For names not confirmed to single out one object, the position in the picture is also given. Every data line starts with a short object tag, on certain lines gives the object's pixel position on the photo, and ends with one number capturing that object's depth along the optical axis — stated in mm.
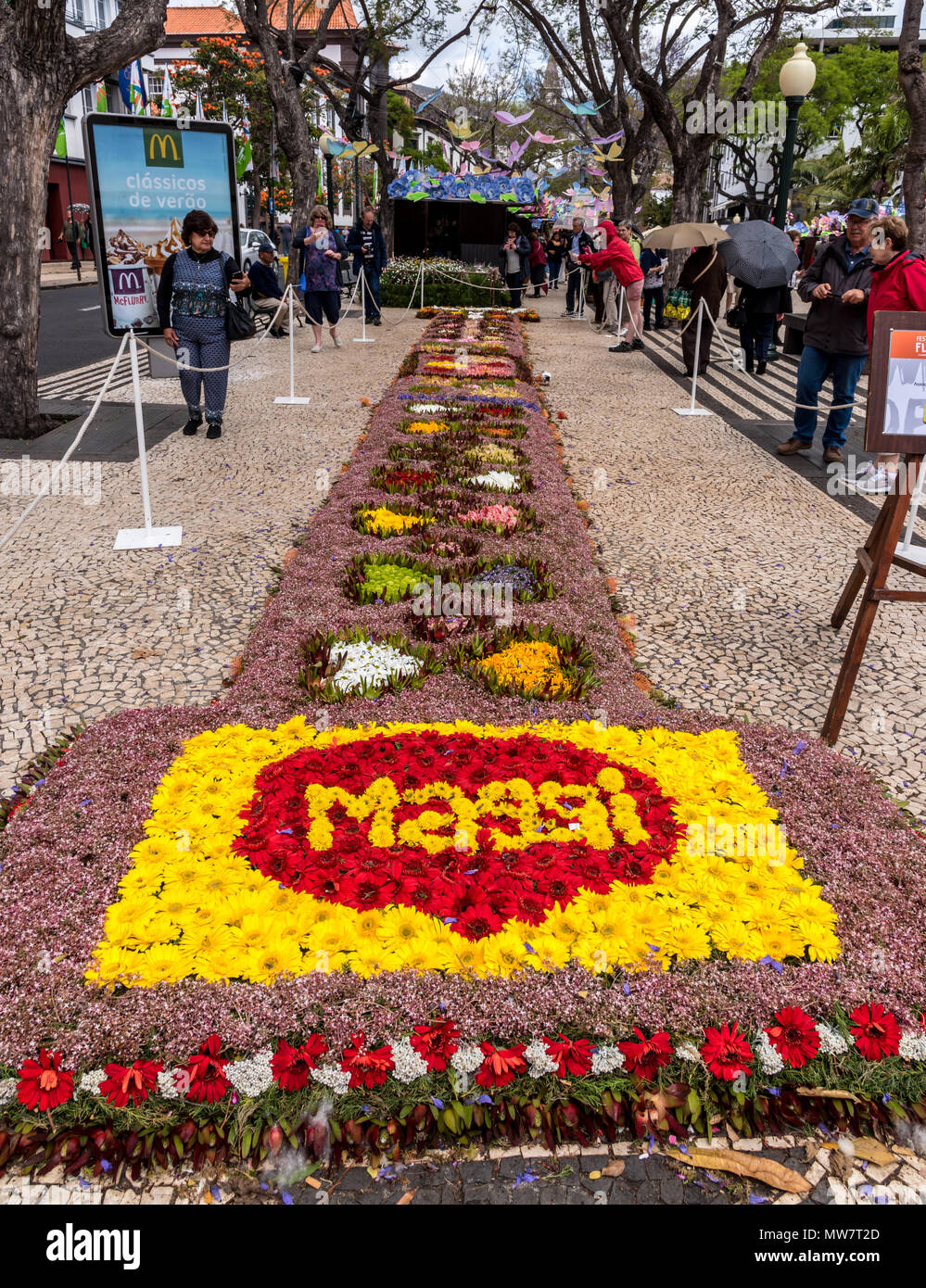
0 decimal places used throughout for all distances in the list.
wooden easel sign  4215
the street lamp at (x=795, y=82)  13352
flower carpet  2516
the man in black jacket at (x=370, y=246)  16703
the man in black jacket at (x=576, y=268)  20984
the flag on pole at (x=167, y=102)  16253
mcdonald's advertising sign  10703
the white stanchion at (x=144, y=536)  6520
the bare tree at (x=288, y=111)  16734
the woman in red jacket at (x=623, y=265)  14750
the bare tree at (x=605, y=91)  22297
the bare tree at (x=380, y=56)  25031
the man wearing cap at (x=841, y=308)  8000
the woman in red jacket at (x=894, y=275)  6699
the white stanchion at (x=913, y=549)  4375
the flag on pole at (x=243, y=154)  18284
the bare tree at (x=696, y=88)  16859
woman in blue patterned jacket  8414
